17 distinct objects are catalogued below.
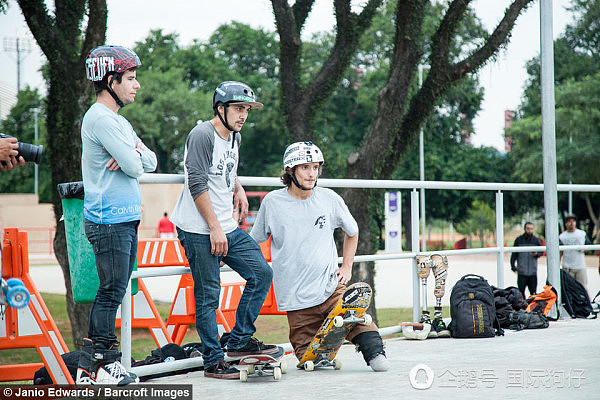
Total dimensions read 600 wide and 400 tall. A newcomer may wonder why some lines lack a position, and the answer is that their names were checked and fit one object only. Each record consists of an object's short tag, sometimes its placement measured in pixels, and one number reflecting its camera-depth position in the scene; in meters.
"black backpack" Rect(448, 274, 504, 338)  13.38
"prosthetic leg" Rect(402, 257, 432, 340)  13.34
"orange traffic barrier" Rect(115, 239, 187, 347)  12.81
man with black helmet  9.36
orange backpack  15.77
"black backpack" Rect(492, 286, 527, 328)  14.53
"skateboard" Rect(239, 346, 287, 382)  9.53
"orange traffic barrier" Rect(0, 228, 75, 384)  8.45
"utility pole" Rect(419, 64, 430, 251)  73.24
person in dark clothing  25.55
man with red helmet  8.09
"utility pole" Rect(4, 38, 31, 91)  123.01
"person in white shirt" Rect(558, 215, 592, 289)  25.28
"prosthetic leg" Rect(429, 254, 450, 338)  13.58
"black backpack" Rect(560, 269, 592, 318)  16.41
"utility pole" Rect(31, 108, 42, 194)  97.92
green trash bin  8.73
